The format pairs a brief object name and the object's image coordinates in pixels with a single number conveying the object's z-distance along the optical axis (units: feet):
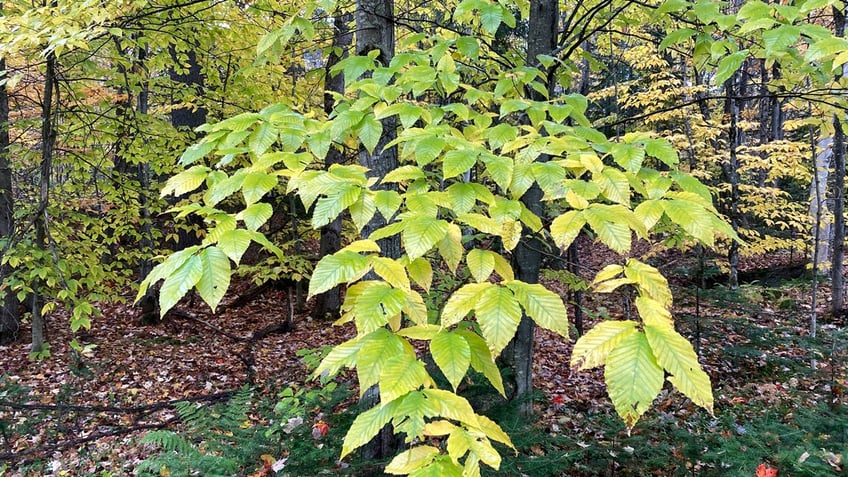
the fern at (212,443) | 7.90
